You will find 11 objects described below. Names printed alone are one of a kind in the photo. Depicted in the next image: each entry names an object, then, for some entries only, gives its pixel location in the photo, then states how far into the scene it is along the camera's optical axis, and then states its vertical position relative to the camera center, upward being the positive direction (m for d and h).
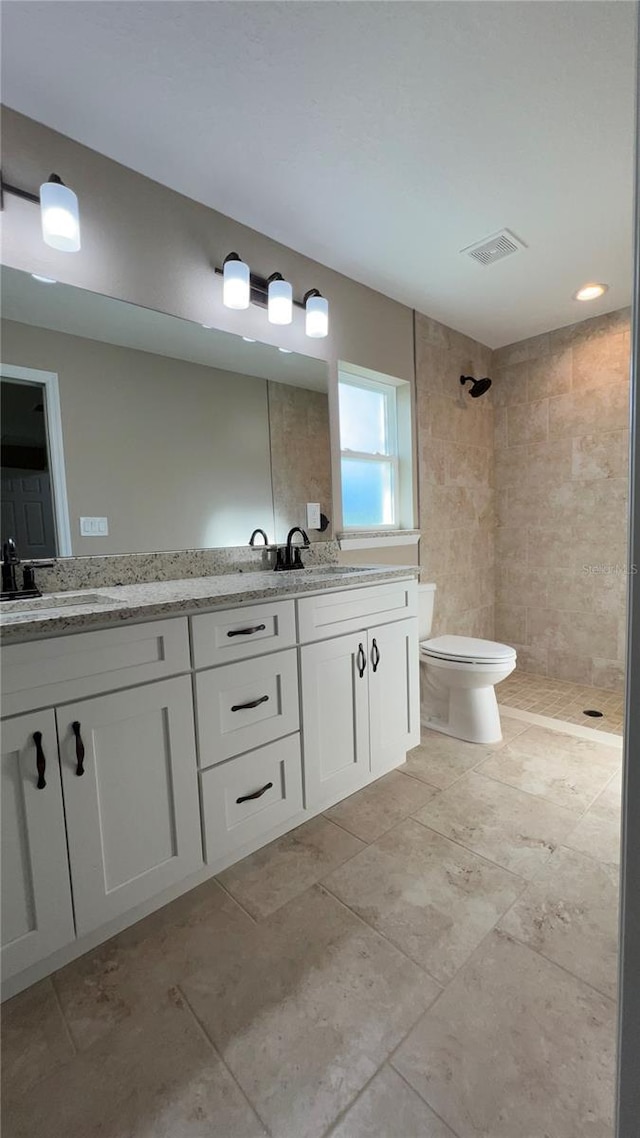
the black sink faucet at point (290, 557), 2.09 -0.09
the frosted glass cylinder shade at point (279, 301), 1.94 +1.01
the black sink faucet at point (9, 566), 1.38 -0.05
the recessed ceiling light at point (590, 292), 2.55 +1.31
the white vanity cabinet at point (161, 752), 1.06 -0.60
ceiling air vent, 2.08 +1.31
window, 2.52 +0.45
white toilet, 2.19 -0.77
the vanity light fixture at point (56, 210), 1.36 +1.01
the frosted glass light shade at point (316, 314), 2.09 +1.02
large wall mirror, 1.47 +0.43
